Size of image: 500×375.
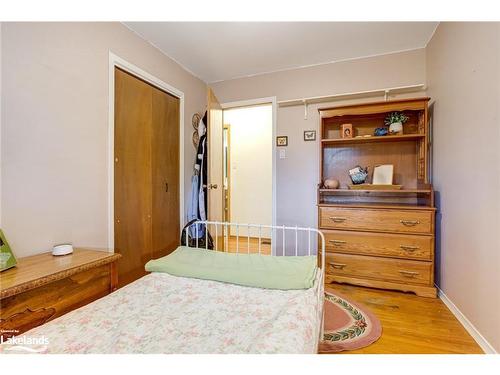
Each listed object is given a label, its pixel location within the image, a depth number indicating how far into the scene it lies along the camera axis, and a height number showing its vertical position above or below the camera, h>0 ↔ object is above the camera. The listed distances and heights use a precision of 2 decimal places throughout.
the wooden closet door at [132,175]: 2.12 +0.10
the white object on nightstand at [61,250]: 1.47 -0.40
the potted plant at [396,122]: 2.47 +0.67
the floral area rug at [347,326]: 1.54 -1.02
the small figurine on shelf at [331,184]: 2.69 +0.02
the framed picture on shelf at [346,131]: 2.63 +0.61
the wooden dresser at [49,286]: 1.03 -0.50
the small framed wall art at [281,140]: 3.06 +0.58
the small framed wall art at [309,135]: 2.93 +0.63
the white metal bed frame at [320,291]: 1.28 -0.59
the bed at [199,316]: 0.82 -0.55
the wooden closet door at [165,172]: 2.53 +0.15
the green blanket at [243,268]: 1.30 -0.50
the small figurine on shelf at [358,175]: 2.62 +0.12
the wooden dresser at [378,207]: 2.22 -0.20
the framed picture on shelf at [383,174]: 2.58 +0.13
